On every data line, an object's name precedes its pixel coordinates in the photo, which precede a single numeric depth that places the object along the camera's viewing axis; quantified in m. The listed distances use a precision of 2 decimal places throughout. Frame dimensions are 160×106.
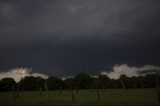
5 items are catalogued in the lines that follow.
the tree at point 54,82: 107.96
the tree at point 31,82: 107.33
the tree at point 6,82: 112.94
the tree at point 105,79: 106.66
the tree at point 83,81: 111.37
